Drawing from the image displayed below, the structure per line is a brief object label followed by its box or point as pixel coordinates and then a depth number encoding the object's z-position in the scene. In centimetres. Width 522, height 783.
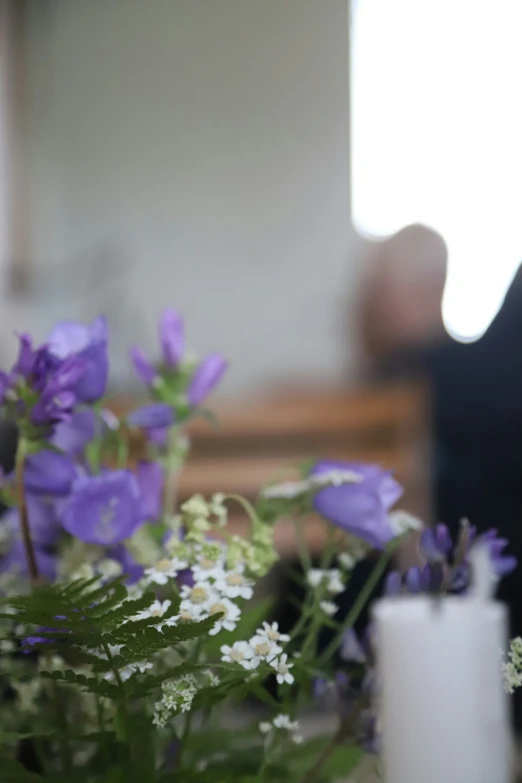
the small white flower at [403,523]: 57
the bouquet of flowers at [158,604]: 51
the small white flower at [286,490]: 57
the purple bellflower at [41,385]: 55
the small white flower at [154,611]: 52
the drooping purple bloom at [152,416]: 60
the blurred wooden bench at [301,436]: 193
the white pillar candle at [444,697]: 50
